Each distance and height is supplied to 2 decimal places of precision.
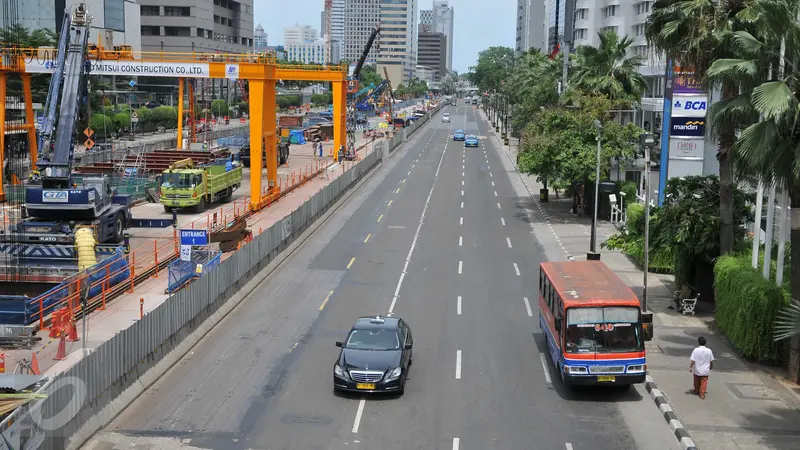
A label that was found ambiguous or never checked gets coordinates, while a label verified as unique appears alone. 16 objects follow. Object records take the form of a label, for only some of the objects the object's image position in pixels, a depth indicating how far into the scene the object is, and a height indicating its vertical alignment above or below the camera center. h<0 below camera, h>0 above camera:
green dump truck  49.34 -4.70
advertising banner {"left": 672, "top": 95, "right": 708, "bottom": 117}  34.56 +0.29
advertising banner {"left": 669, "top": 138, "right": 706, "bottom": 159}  37.72 -1.49
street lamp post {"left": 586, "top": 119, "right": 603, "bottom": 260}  35.41 -5.36
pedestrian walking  21.17 -5.98
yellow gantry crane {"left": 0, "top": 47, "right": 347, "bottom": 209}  50.12 +1.92
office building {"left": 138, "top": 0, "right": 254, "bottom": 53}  138.12 +12.28
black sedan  21.22 -6.17
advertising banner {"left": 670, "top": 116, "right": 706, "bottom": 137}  35.22 -0.52
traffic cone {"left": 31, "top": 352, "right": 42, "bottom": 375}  21.43 -6.47
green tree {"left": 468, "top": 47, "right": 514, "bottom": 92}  143.12 +6.11
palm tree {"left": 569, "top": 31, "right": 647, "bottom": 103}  51.03 +2.29
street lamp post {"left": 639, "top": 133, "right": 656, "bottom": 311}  28.14 -2.02
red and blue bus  21.14 -5.46
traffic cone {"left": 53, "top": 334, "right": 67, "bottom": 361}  22.99 -6.50
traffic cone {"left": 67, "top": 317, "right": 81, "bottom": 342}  24.72 -6.45
